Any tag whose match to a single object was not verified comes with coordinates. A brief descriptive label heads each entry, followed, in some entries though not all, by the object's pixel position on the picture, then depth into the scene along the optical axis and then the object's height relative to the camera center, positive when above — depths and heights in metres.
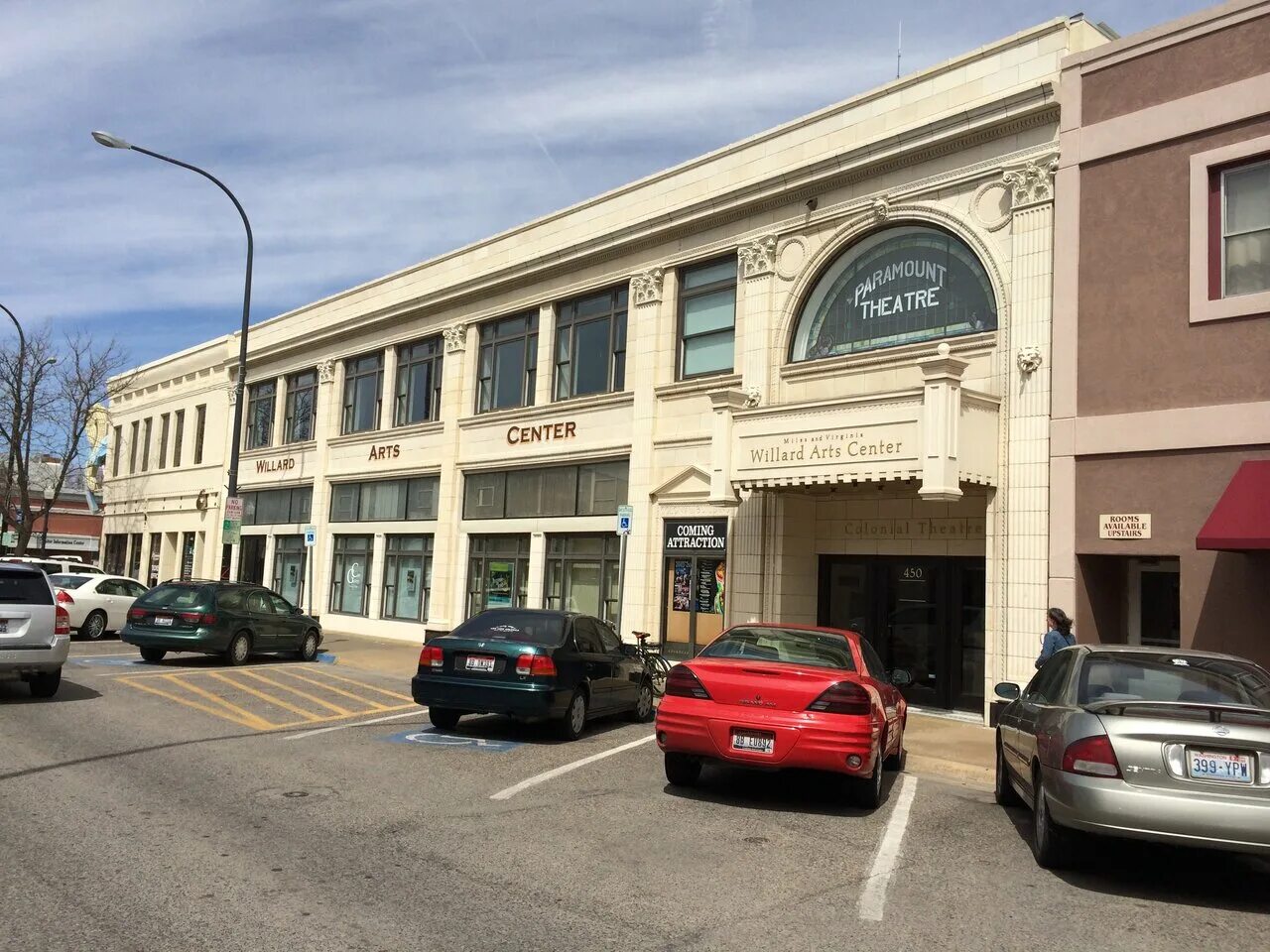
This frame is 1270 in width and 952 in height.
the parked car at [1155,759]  6.17 -0.96
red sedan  8.30 -1.06
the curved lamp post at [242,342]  22.45 +4.71
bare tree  38.66 +5.07
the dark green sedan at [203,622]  18.30 -1.20
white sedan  23.32 -1.17
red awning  11.46 +0.92
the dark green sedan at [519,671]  11.32 -1.12
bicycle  15.12 -1.33
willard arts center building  14.89 +3.18
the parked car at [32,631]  12.63 -1.02
